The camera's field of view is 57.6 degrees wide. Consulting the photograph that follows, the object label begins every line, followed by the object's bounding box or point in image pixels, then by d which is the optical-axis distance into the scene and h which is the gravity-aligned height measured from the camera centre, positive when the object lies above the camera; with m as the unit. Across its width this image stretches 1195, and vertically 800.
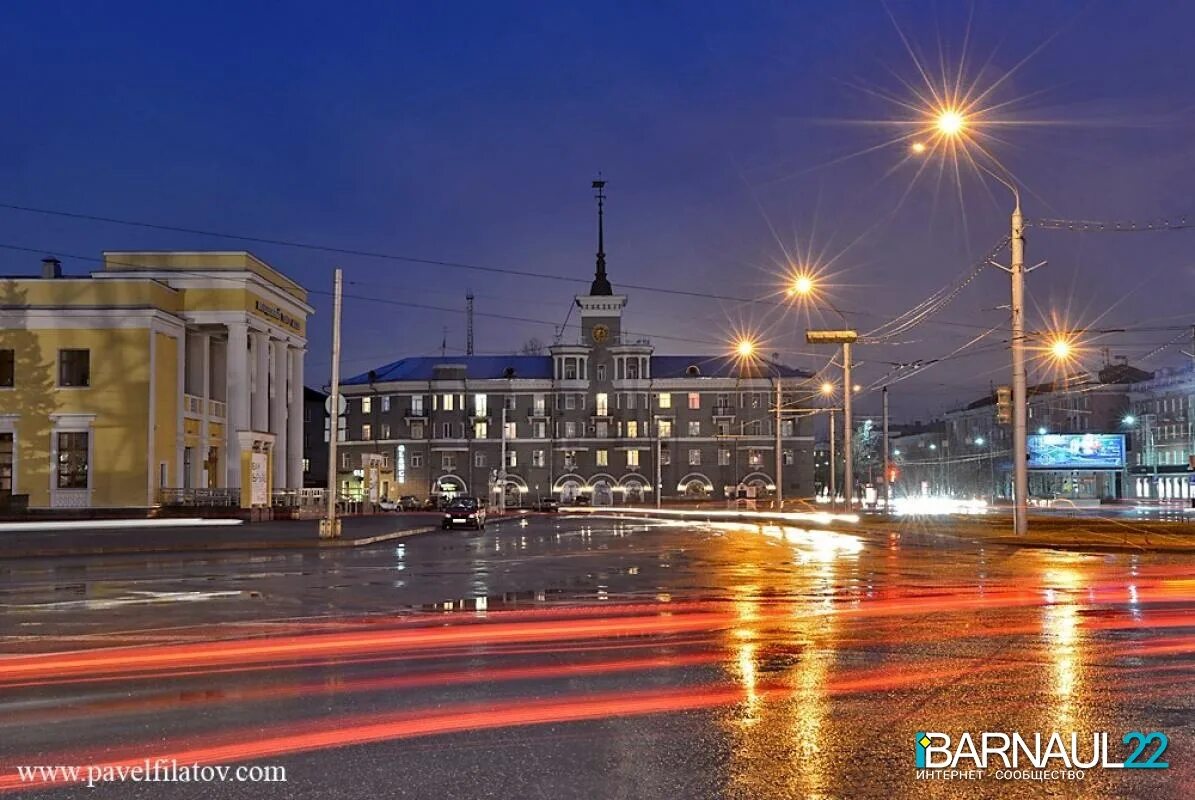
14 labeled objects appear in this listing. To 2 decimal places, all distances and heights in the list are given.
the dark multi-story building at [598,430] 113.75 +4.03
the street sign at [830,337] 43.06 +5.16
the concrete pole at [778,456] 60.83 +0.64
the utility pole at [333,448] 36.19 +0.77
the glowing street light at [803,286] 44.62 +7.53
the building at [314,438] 123.62 +3.79
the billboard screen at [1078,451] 90.50 +1.18
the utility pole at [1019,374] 32.78 +2.78
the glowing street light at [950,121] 29.06 +9.22
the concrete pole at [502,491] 88.19 -1.82
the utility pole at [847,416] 46.92 +2.15
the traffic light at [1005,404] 33.81 +1.91
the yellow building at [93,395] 56.62 +4.09
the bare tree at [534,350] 132.62 +14.80
